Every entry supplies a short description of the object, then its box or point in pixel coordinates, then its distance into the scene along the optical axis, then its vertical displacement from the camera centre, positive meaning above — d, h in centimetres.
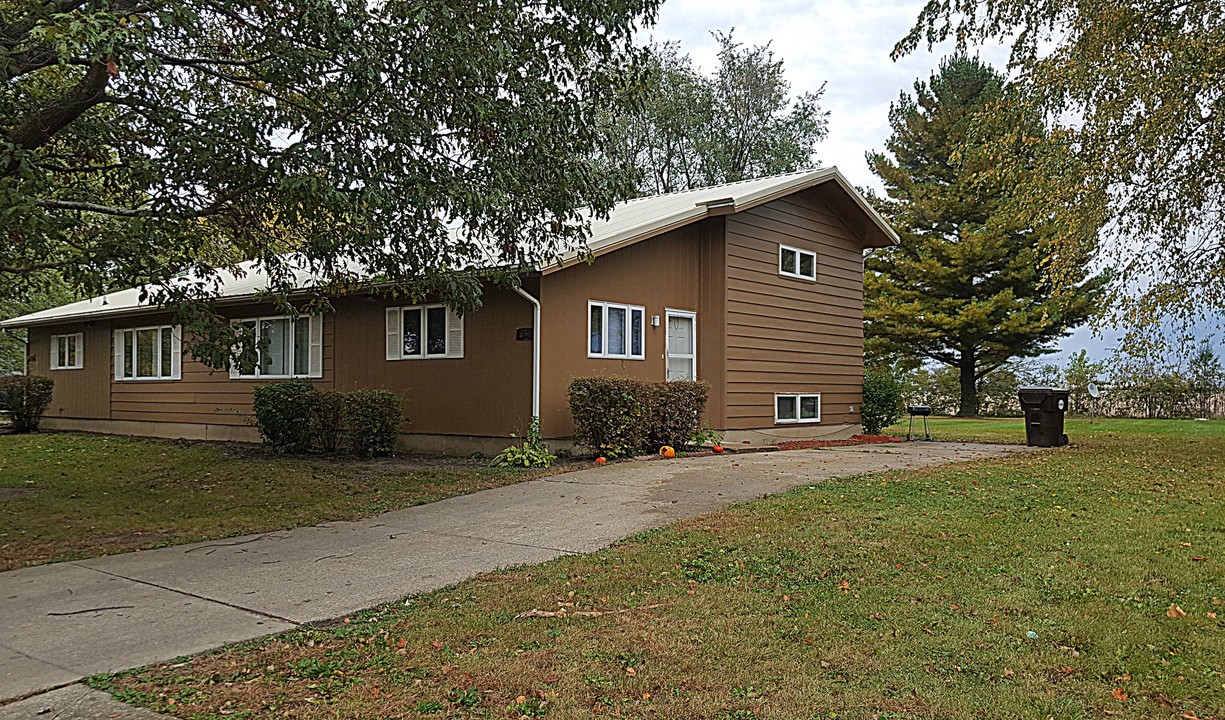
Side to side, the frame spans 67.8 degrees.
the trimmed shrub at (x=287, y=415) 1488 -40
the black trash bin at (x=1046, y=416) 1536 -41
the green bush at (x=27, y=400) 2131 -24
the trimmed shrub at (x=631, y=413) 1267 -32
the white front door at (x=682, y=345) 1528 +78
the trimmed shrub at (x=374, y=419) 1393 -44
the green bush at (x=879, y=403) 1911 -24
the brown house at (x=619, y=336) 1335 +94
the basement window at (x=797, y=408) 1699 -32
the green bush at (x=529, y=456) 1237 -89
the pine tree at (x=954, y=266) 2720 +389
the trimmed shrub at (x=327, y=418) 1456 -44
